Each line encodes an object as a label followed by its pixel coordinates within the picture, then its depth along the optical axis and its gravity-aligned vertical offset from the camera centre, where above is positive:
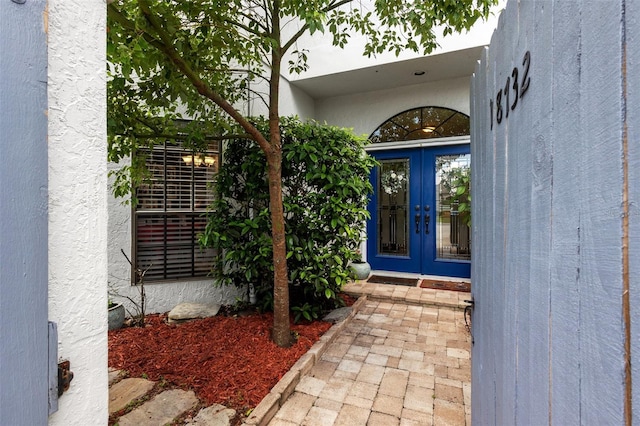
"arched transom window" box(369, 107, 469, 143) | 4.70 +1.49
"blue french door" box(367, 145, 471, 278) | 4.73 +0.03
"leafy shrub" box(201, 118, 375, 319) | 3.14 +0.03
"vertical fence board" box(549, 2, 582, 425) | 0.51 -0.01
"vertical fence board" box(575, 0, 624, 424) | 0.40 +0.00
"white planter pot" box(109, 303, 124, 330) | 2.97 -1.05
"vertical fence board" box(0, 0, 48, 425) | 0.56 +0.00
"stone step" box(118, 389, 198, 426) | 1.78 -1.25
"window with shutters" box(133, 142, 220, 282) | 3.51 +0.03
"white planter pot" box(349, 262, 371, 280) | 4.74 -0.88
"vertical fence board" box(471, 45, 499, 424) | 1.14 -0.11
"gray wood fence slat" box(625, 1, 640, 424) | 0.37 +0.06
